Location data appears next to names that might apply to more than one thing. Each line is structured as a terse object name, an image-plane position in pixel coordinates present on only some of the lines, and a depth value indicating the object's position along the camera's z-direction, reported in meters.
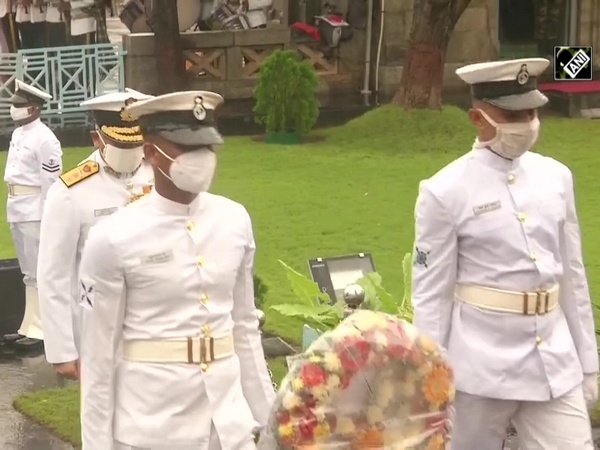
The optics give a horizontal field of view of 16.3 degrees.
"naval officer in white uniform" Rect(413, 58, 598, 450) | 7.91
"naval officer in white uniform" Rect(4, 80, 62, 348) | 14.63
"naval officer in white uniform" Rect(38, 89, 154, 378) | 8.64
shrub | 26.27
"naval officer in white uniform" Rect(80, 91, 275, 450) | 6.86
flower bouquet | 5.66
